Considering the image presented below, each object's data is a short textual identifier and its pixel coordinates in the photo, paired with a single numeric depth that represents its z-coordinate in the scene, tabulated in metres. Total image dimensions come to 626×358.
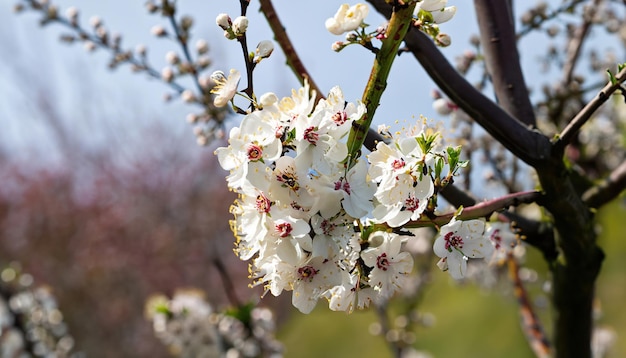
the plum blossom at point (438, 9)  0.56
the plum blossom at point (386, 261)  0.57
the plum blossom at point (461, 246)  0.58
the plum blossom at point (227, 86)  0.56
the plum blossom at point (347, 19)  0.56
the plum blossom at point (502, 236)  0.68
